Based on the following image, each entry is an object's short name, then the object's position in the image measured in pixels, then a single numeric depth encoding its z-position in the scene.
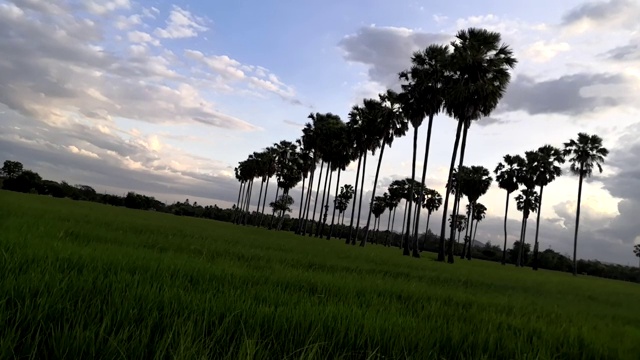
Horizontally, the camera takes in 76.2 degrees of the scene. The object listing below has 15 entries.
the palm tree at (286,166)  83.11
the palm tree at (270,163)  88.06
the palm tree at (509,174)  62.44
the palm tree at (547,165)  59.09
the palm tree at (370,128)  48.22
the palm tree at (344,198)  110.91
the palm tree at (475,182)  66.56
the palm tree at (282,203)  93.38
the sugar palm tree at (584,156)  53.78
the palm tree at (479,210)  94.38
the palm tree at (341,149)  60.67
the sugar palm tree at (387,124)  47.03
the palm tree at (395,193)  95.38
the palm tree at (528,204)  68.38
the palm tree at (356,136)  52.75
